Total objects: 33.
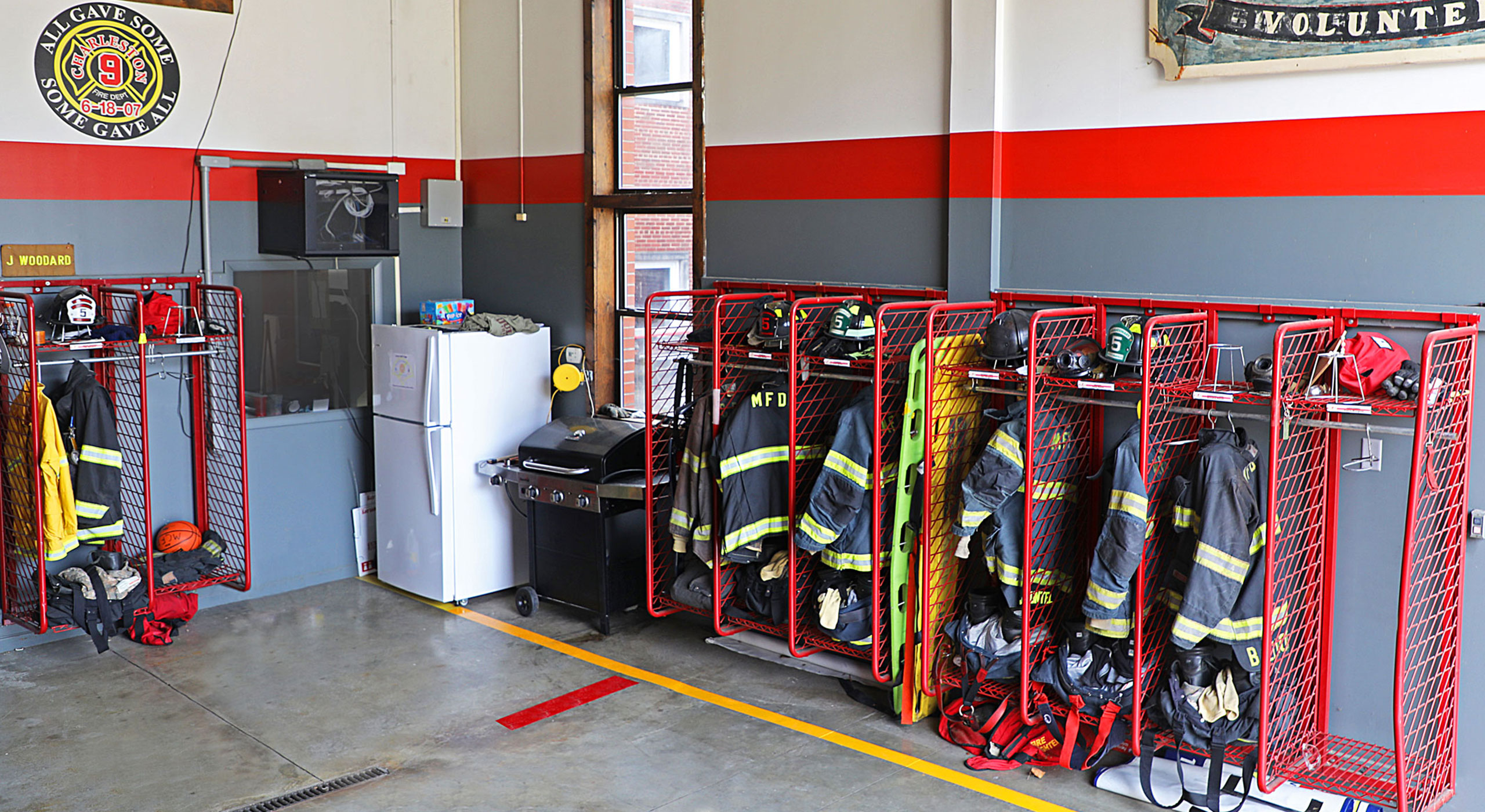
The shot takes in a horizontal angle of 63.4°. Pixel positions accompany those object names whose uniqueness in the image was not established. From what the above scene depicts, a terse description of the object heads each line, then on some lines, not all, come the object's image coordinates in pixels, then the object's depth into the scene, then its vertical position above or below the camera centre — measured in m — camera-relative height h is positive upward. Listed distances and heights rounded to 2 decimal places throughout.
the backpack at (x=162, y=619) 5.53 -1.59
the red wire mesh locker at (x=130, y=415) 5.63 -0.65
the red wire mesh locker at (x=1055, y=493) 4.19 -0.75
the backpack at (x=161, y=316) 5.44 -0.17
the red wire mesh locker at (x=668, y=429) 5.20 -0.67
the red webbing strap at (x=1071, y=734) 4.11 -1.54
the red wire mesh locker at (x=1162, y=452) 3.94 -0.58
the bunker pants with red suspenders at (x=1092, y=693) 4.07 -1.40
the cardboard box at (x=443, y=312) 6.63 -0.18
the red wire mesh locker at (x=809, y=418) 4.70 -0.58
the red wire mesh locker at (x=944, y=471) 4.36 -0.70
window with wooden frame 6.12 +0.55
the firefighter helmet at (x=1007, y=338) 4.08 -0.19
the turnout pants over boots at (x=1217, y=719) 3.83 -1.40
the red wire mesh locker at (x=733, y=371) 4.92 -0.41
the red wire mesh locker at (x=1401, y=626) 3.67 -1.05
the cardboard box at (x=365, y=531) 6.69 -1.40
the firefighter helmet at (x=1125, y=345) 3.88 -0.20
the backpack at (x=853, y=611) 4.65 -1.27
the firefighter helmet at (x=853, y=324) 4.59 -0.17
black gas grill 5.58 -1.10
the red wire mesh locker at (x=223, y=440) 6.05 -0.82
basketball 5.84 -1.26
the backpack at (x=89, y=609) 5.20 -1.44
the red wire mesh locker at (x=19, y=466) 5.13 -0.82
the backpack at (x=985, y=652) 4.30 -1.33
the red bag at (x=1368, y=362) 3.59 -0.24
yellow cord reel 6.30 -0.51
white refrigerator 6.04 -0.85
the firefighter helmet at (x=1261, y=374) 3.70 -0.28
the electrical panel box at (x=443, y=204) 6.77 +0.42
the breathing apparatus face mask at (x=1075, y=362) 3.95 -0.26
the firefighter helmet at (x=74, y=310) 5.19 -0.14
